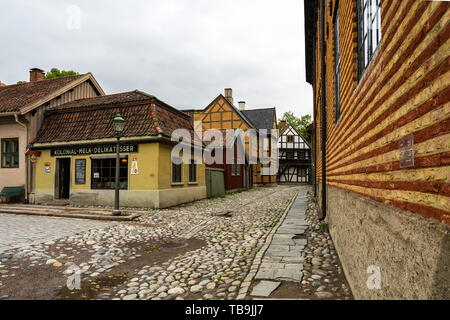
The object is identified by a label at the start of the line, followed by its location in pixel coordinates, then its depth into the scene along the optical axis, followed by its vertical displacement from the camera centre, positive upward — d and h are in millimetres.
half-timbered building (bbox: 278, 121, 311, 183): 37781 +1436
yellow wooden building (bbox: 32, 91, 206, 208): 11867 +599
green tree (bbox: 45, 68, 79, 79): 28438 +9204
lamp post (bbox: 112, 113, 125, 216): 9562 +1210
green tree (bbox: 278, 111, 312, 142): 58531 +9665
